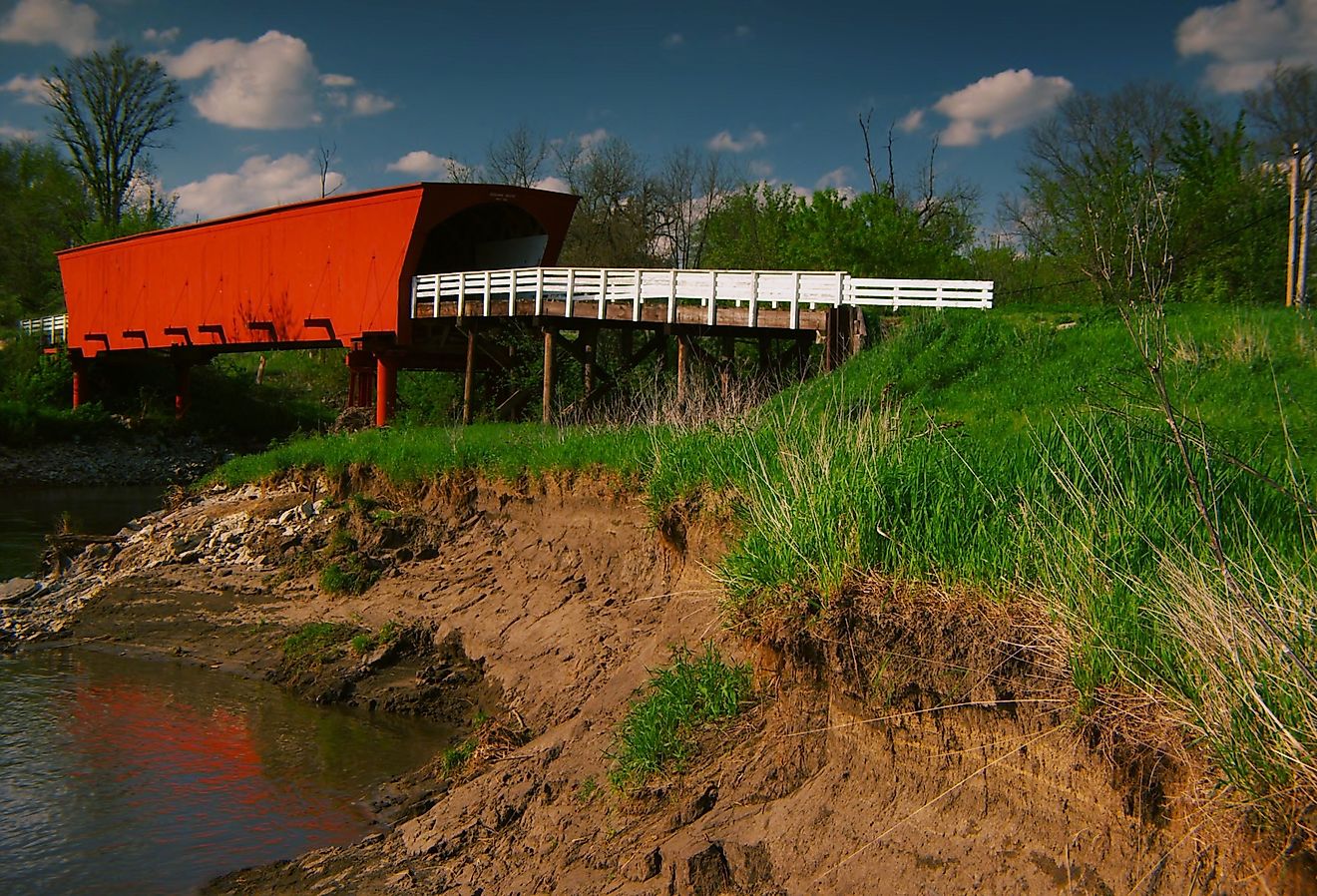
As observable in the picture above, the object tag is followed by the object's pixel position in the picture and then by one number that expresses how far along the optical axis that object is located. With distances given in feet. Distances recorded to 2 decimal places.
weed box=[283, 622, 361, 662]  38.32
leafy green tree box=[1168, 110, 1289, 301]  83.25
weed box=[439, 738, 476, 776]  27.48
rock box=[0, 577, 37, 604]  50.36
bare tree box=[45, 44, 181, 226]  159.63
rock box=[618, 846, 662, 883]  17.72
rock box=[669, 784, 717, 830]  18.71
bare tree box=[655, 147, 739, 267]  172.14
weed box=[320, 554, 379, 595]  43.04
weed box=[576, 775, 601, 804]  21.49
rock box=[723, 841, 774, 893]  16.55
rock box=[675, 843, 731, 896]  16.81
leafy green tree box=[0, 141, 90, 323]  156.15
